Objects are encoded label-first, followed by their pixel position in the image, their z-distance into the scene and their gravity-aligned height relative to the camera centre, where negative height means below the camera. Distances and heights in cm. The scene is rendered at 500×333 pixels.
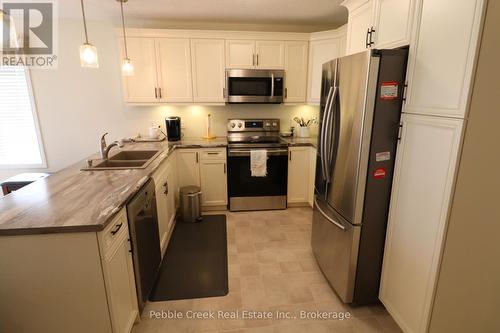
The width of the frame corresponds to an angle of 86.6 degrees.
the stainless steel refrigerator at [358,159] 170 -37
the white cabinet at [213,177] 361 -97
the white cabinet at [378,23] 165 +58
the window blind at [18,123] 357 -25
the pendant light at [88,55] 190 +35
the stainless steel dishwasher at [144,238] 179 -97
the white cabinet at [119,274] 143 -98
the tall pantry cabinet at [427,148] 130 -23
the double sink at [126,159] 238 -55
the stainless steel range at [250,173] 359 -89
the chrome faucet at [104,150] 259 -44
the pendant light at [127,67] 269 +38
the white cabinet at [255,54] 356 +69
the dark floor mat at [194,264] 224 -152
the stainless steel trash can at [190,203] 343 -125
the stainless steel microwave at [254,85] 359 +27
